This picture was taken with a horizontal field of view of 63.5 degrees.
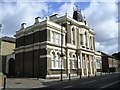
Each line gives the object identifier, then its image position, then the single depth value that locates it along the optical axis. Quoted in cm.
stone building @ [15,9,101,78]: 1799
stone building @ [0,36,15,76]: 2337
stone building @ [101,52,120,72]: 3964
